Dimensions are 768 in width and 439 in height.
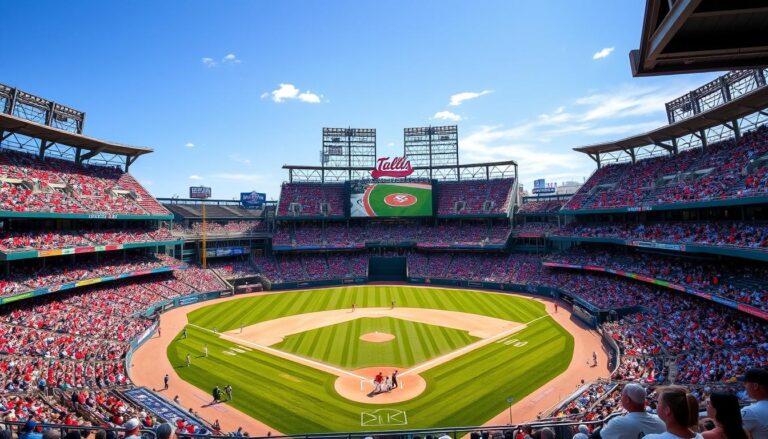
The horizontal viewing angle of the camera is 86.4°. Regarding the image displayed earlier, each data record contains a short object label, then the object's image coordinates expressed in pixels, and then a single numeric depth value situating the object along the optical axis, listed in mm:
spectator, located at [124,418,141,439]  6111
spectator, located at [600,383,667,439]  4293
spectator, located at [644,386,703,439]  3596
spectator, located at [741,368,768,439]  4434
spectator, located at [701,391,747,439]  3793
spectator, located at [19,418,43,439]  6786
